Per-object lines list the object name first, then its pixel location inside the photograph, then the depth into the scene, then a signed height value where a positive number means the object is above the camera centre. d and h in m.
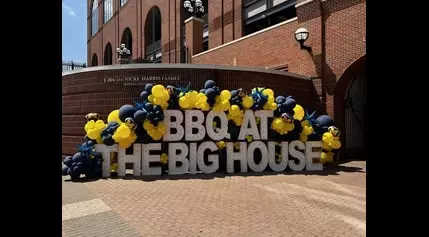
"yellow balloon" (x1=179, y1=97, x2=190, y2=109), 9.49 +0.66
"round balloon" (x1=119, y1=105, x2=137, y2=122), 9.25 +0.37
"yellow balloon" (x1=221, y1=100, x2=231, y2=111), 9.74 +0.59
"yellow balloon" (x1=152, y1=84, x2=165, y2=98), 9.23 +0.97
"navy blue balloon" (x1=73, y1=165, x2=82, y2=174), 8.54 -1.22
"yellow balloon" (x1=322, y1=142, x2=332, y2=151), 10.71 -0.79
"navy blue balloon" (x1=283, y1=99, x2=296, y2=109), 10.42 +0.65
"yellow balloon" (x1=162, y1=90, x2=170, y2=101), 9.28 +0.84
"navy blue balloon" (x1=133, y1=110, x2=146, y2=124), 9.09 +0.24
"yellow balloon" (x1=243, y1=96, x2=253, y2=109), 10.01 +0.69
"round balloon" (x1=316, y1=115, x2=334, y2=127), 11.20 +0.07
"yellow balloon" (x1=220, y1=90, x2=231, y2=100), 9.80 +0.90
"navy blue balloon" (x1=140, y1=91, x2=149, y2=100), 9.52 +0.91
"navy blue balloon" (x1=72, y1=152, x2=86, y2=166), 8.65 -0.92
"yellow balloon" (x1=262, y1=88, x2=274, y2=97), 10.42 +1.06
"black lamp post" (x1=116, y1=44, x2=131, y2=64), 26.95 +6.34
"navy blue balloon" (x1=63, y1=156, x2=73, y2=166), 8.74 -1.02
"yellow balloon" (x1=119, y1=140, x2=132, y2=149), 9.01 -0.57
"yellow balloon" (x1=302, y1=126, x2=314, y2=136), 10.50 -0.23
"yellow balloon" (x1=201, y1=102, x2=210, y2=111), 9.64 +0.52
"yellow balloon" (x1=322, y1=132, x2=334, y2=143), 10.67 -0.48
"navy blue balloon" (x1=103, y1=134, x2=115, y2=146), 9.09 -0.46
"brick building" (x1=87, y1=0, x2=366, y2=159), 12.66 +4.27
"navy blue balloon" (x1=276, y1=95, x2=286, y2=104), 10.61 +0.80
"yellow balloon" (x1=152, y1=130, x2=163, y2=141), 9.23 -0.32
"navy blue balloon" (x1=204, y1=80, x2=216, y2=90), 9.93 +1.27
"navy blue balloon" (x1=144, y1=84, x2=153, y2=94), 9.59 +1.12
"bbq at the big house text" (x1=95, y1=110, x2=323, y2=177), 9.27 -0.80
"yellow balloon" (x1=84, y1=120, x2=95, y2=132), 9.38 -0.04
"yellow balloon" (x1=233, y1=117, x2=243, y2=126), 10.07 +0.08
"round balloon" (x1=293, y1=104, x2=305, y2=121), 10.55 +0.35
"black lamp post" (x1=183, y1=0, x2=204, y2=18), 19.61 +7.48
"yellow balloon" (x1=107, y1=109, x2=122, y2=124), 9.61 +0.23
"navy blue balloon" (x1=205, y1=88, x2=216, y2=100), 9.66 +0.96
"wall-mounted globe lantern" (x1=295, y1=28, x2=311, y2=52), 13.11 +3.73
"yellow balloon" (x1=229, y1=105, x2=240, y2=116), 9.87 +0.43
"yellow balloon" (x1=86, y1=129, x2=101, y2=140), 9.24 -0.28
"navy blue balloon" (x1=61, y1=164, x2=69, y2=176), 8.71 -1.28
